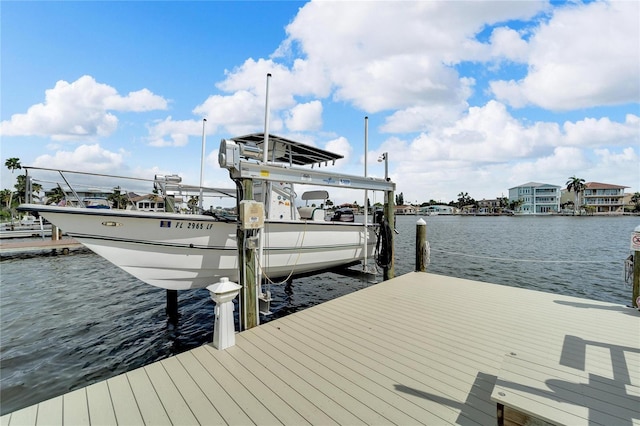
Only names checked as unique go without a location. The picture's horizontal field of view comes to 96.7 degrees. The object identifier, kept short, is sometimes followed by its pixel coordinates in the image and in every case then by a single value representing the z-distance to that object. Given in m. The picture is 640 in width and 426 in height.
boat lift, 4.38
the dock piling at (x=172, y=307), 6.45
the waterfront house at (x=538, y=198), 87.44
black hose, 7.71
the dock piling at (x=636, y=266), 4.86
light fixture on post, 7.80
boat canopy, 7.08
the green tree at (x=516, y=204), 91.69
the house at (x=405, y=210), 123.79
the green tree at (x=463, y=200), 118.12
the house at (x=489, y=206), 105.56
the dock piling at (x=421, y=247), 7.78
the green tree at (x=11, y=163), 40.19
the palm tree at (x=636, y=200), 76.44
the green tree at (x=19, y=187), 37.80
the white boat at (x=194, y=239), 4.66
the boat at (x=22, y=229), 20.89
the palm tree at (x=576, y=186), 79.44
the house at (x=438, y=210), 122.75
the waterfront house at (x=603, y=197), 78.38
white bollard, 3.52
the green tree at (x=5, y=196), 48.21
